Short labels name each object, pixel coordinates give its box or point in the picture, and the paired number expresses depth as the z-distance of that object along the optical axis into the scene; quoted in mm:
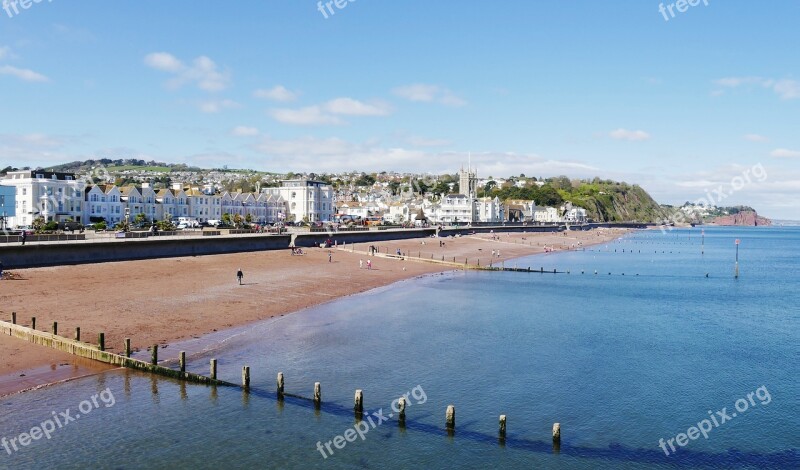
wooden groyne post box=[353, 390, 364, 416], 21498
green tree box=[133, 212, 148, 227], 91506
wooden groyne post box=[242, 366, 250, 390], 23344
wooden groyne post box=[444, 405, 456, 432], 20156
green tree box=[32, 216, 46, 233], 67875
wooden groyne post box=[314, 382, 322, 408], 22031
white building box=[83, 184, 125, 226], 95812
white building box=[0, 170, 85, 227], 87625
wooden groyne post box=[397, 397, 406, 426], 20734
